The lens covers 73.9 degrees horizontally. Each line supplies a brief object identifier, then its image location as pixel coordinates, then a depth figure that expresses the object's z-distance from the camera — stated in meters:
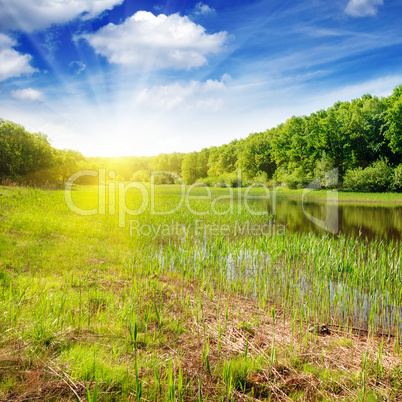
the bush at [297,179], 51.56
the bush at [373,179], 39.66
